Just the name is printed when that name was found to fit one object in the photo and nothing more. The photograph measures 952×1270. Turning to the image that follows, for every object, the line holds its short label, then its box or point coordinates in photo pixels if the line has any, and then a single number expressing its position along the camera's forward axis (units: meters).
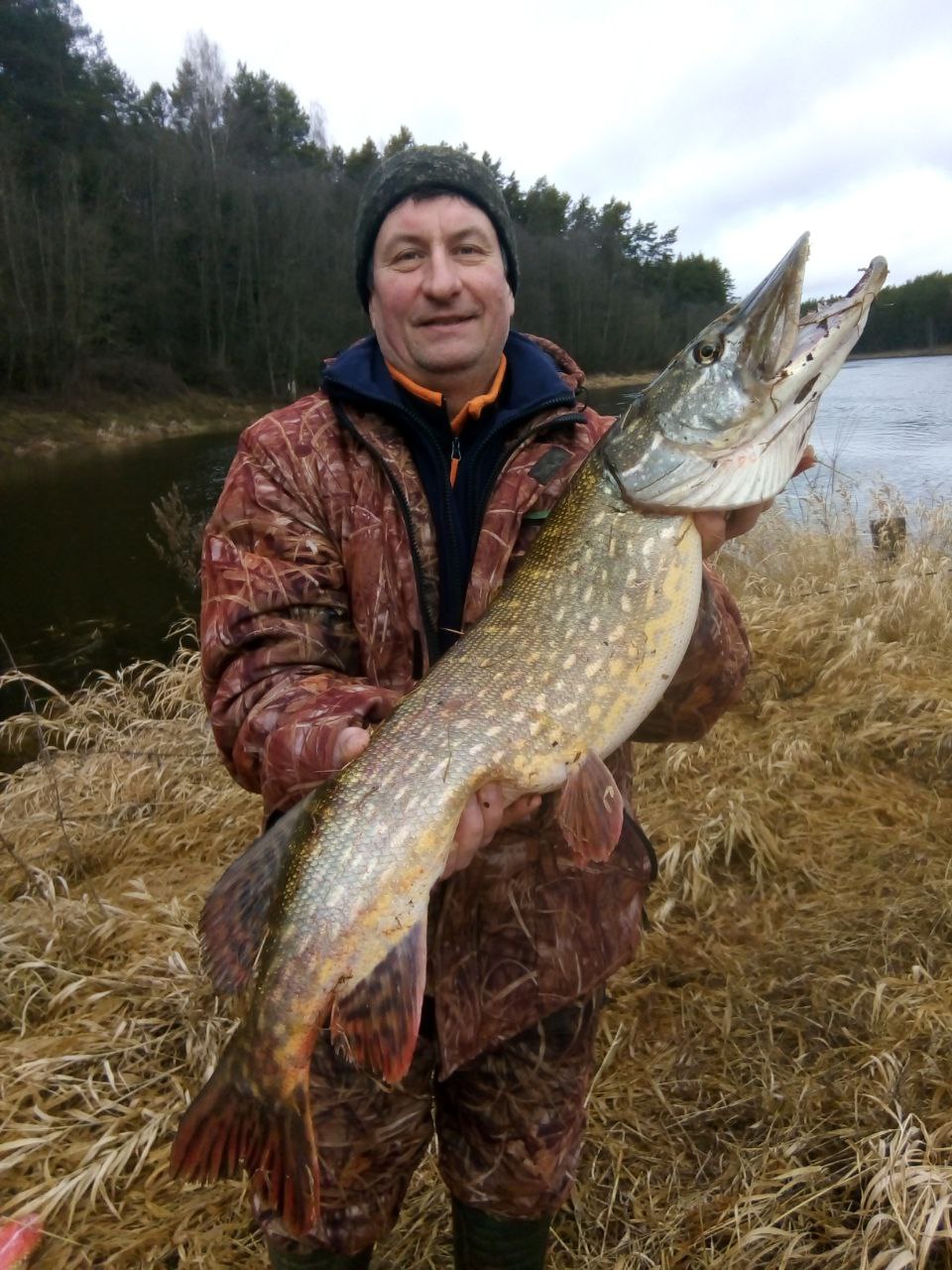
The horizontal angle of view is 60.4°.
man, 1.65
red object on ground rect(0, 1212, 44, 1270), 1.97
